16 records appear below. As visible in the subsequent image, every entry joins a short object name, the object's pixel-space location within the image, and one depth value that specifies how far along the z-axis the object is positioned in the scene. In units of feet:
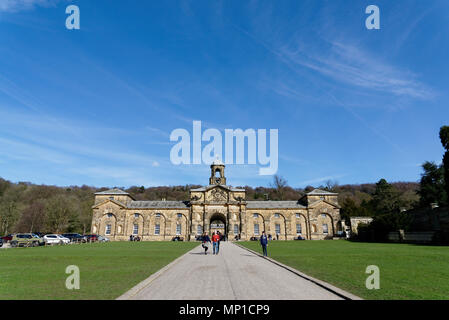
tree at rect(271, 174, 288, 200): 245.30
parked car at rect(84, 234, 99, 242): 138.92
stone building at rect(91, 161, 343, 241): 171.22
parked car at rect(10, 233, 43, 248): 101.71
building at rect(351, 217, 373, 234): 158.54
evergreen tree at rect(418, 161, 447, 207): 158.51
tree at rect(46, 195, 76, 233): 185.16
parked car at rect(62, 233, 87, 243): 129.12
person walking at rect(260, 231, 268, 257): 57.33
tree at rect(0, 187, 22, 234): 179.11
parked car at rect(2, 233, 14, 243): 108.14
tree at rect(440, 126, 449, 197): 95.66
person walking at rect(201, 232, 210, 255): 66.92
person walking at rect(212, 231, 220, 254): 66.03
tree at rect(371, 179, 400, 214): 208.23
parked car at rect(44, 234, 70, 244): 114.42
